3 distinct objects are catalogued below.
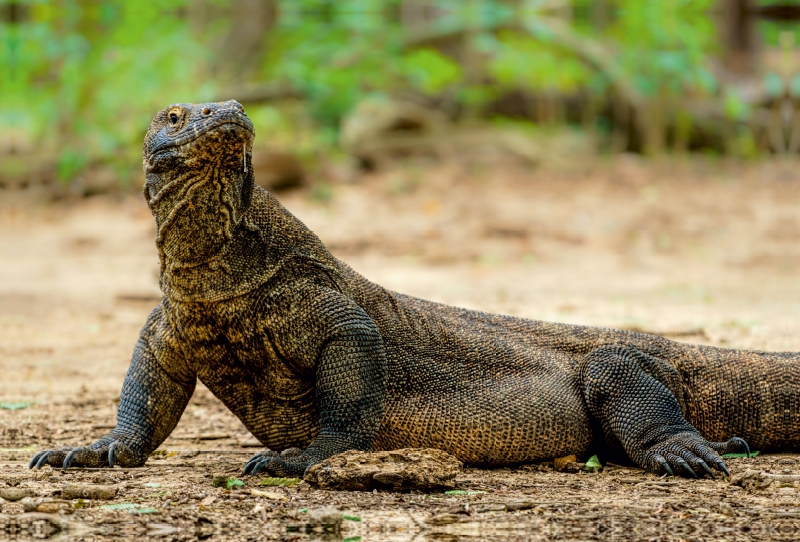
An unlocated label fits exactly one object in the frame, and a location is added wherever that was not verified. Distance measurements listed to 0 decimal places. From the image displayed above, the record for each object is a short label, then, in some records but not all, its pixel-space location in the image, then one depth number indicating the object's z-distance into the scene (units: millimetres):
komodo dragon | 9102
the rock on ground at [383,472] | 8305
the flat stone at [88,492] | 7809
